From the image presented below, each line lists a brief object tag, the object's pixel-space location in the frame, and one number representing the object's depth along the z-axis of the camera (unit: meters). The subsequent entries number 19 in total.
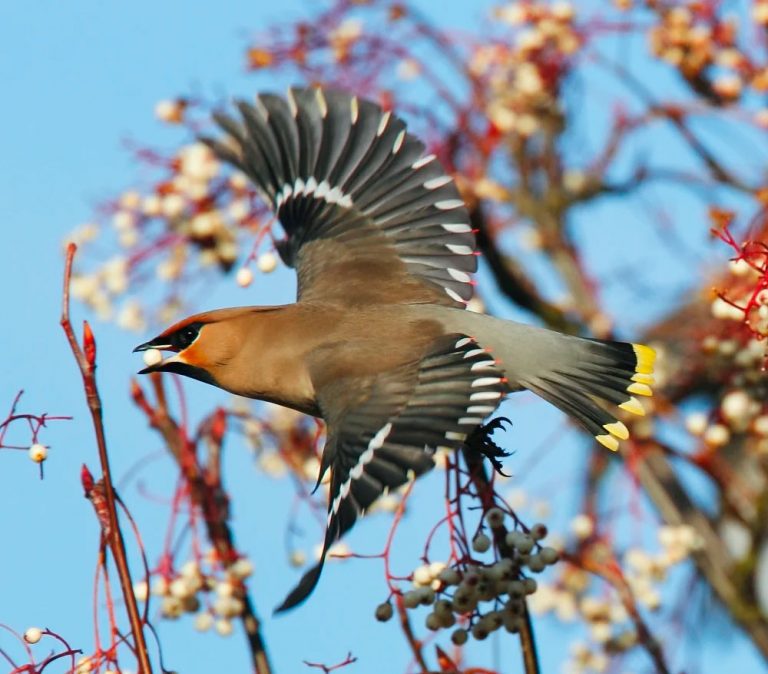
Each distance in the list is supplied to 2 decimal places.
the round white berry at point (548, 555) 5.77
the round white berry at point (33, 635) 4.81
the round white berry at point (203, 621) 7.26
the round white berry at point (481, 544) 5.82
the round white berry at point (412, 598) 5.79
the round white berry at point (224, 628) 7.22
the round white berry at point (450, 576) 5.71
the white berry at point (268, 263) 7.80
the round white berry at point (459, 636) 5.89
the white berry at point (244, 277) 7.54
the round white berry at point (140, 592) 6.79
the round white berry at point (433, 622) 5.78
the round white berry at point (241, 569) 6.80
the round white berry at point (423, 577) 5.86
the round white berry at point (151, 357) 7.29
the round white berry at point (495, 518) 5.91
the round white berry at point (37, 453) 4.80
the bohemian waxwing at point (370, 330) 6.23
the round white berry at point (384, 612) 5.74
